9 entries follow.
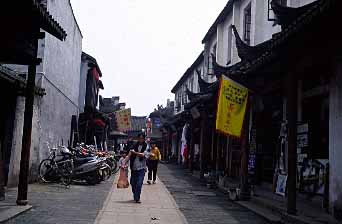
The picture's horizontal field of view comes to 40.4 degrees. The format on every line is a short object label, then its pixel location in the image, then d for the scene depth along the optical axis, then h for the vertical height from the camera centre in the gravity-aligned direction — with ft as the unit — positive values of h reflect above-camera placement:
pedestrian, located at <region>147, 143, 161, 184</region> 63.57 -1.35
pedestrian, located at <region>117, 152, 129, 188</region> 42.19 -1.99
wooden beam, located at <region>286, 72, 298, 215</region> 31.81 +1.31
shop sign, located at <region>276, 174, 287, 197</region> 42.75 -2.40
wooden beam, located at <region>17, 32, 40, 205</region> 33.60 +0.95
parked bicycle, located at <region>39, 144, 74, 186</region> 52.63 -2.30
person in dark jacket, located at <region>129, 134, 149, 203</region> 40.32 -1.00
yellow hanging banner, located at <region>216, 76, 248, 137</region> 41.47 +4.54
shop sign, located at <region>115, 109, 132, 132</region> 131.64 +9.63
